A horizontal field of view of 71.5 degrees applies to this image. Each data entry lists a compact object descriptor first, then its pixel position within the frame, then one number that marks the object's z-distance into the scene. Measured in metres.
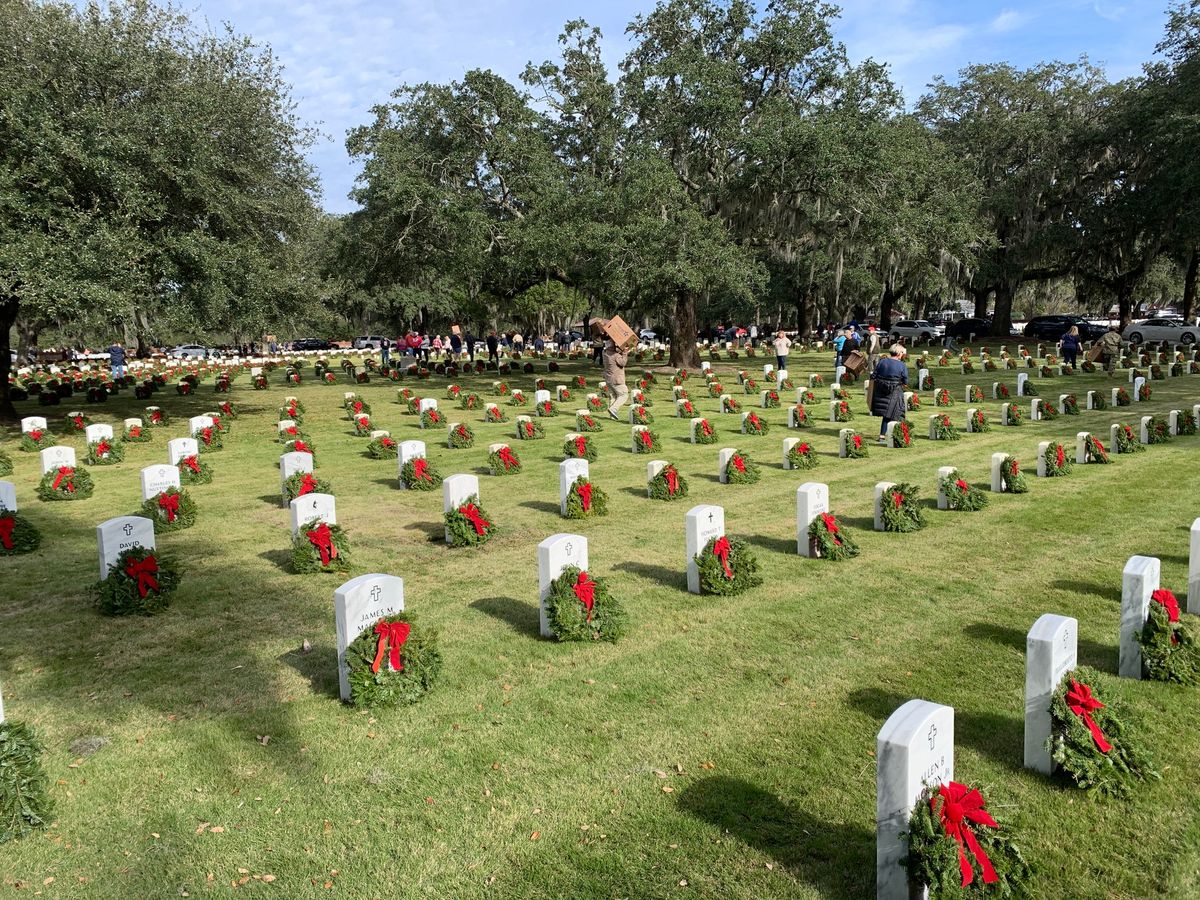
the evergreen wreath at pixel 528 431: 17.02
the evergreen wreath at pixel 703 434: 16.17
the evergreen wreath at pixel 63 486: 11.94
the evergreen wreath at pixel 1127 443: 13.69
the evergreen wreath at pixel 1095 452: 12.95
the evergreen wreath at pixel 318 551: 8.35
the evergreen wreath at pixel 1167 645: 5.54
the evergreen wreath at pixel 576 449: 13.72
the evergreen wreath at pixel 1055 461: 12.05
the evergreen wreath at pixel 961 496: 10.38
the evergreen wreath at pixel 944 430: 15.77
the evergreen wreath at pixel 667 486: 11.42
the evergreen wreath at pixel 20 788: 4.24
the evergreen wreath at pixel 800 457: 13.35
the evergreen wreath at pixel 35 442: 16.05
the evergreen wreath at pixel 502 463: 13.39
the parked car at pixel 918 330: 46.84
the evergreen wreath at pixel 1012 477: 11.17
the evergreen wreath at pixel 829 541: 8.59
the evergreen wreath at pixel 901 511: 9.48
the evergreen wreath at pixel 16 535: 9.10
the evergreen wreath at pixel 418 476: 12.35
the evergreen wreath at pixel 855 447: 14.12
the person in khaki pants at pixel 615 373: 19.02
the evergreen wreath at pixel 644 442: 15.02
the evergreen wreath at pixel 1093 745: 4.41
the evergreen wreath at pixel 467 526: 9.34
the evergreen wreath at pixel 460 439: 16.19
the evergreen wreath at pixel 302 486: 10.71
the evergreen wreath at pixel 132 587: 7.18
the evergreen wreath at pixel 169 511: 10.05
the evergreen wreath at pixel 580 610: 6.62
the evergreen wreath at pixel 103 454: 14.82
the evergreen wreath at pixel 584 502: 10.42
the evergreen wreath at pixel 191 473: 12.95
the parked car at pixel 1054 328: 40.53
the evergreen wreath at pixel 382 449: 14.91
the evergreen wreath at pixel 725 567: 7.60
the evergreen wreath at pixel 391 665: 5.55
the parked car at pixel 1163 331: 36.84
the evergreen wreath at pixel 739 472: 12.39
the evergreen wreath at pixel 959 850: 3.45
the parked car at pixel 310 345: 64.44
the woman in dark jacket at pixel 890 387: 14.62
